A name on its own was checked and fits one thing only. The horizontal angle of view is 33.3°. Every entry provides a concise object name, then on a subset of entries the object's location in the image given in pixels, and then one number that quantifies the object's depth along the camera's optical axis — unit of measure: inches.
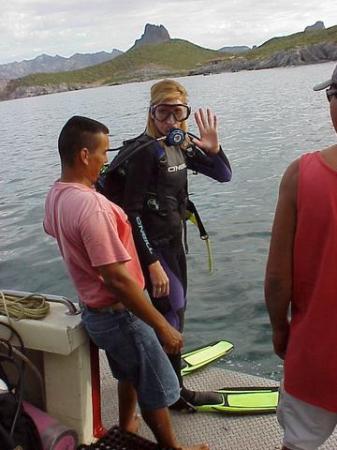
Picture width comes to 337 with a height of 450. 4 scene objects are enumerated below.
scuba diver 125.6
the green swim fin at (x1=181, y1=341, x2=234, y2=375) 172.4
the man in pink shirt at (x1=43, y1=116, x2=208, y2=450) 100.0
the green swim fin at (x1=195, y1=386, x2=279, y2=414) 143.8
